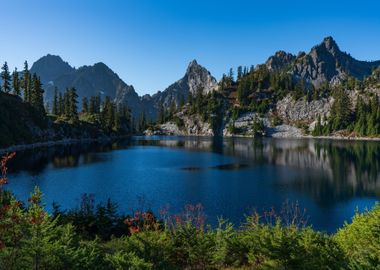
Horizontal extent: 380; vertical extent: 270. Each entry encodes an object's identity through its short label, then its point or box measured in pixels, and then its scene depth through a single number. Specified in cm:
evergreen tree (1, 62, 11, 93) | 14850
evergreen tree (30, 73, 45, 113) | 15138
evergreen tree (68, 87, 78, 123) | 17838
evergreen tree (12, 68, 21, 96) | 14962
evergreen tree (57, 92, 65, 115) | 19312
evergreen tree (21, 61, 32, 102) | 15638
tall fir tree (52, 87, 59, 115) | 19338
